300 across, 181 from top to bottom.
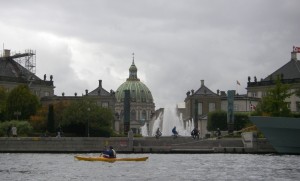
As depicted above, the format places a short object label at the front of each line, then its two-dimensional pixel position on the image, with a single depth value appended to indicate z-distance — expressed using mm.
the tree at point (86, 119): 109000
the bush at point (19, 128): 102188
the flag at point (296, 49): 138375
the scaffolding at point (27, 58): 151500
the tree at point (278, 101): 100000
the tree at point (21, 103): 119688
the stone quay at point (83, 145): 91188
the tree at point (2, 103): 119312
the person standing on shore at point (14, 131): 97150
